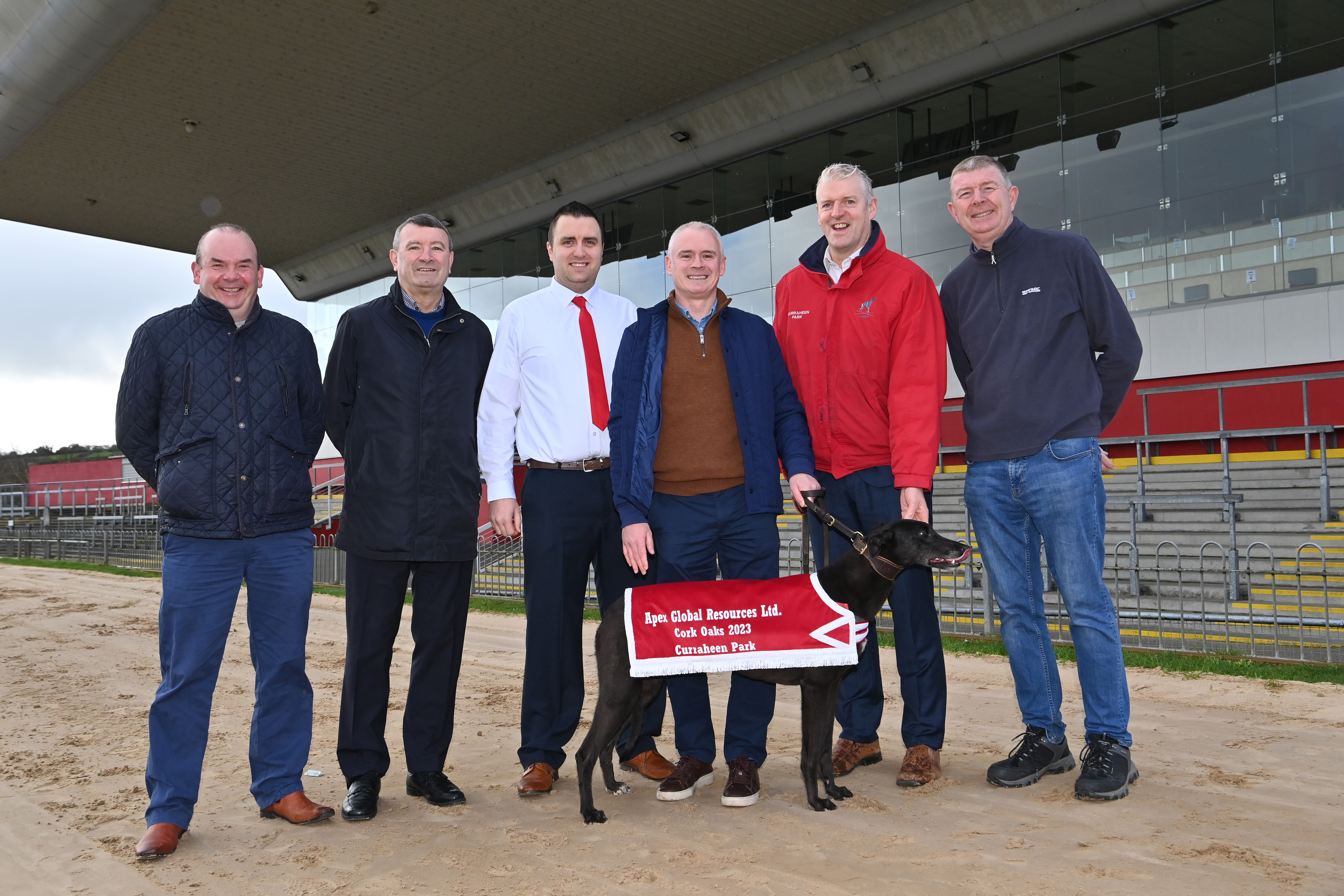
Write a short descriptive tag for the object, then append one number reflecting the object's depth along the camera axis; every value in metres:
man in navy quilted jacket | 3.36
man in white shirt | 3.84
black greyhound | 3.42
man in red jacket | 3.72
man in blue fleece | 3.61
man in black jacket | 3.70
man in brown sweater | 3.64
